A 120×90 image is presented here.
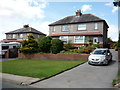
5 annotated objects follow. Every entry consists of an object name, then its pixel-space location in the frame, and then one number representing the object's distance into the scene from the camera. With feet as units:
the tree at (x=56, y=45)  44.39
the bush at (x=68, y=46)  55.65
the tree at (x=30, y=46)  45.89
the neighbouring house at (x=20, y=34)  96.83
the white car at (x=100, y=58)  28.95
